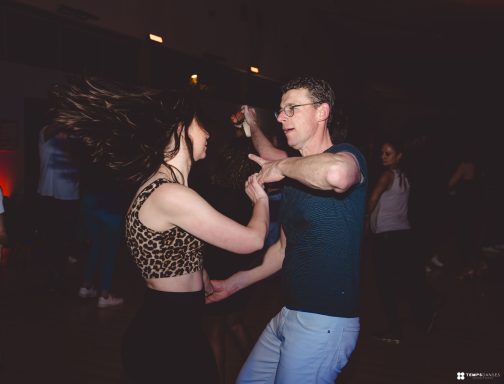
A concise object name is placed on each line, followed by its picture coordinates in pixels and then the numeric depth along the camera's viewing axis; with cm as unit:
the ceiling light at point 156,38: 900
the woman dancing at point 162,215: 167
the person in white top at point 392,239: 421
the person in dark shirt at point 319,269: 181
